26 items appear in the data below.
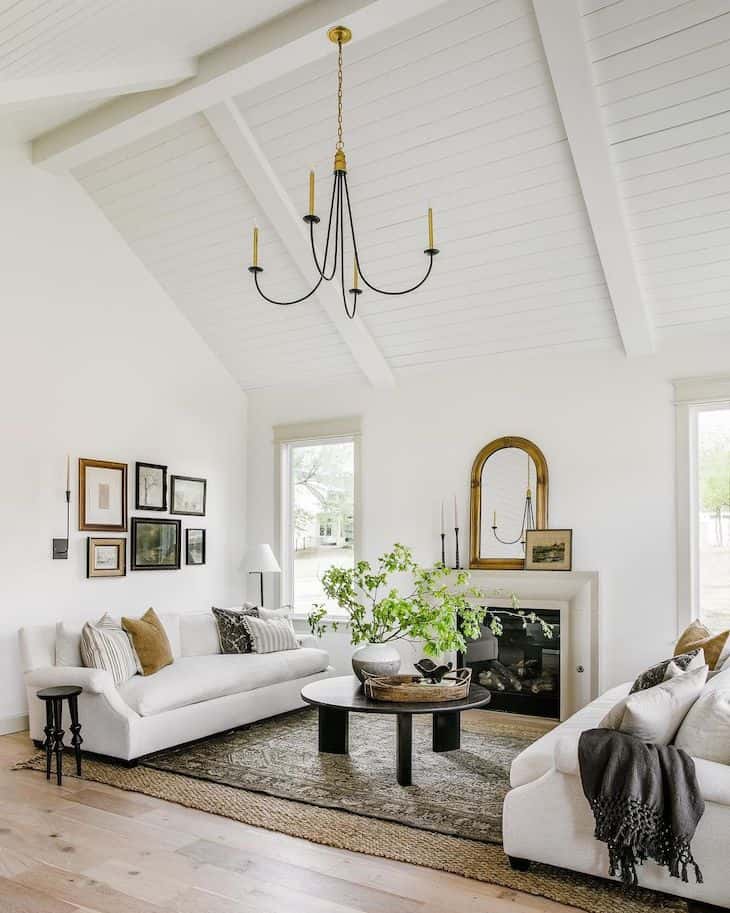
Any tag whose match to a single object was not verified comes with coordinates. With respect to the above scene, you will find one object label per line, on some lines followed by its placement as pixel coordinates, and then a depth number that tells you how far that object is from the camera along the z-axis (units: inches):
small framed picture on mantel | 219.9
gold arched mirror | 229.0
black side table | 159.5
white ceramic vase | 166.9
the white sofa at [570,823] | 104.4
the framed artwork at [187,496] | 259.0
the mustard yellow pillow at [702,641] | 159.5
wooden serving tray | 155.5
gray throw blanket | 102.8
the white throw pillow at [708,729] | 109.5
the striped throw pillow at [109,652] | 178.7
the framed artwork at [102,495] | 226.5
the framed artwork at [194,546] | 263.1
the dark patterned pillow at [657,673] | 132.0
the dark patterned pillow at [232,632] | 219.9
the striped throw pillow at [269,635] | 221.8
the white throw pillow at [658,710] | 111.0
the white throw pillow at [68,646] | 180.2
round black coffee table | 152.3
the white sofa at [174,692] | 169.0
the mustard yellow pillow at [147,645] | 189.5
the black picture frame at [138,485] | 244.4
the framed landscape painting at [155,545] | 243.8
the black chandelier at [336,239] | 160.6
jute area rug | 117.0
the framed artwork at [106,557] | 227.5
